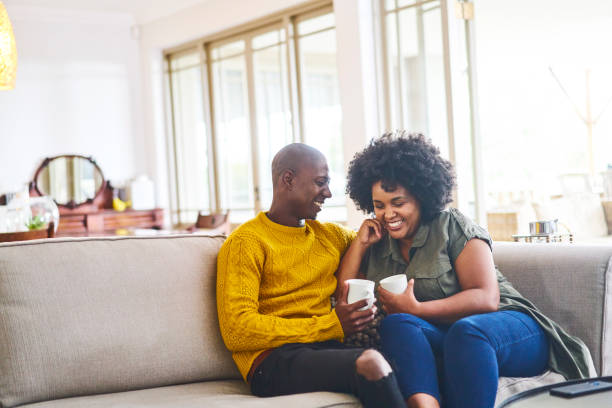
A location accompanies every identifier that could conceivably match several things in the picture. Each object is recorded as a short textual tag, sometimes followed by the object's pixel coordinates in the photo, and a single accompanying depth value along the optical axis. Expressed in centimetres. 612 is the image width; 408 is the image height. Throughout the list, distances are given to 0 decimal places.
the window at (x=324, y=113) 526
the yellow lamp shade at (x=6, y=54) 327
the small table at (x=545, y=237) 240
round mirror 620
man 161
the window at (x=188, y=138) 643
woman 160
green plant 314
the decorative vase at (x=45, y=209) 324
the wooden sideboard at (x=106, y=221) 611
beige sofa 167
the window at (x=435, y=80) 427
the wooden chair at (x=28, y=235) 291
